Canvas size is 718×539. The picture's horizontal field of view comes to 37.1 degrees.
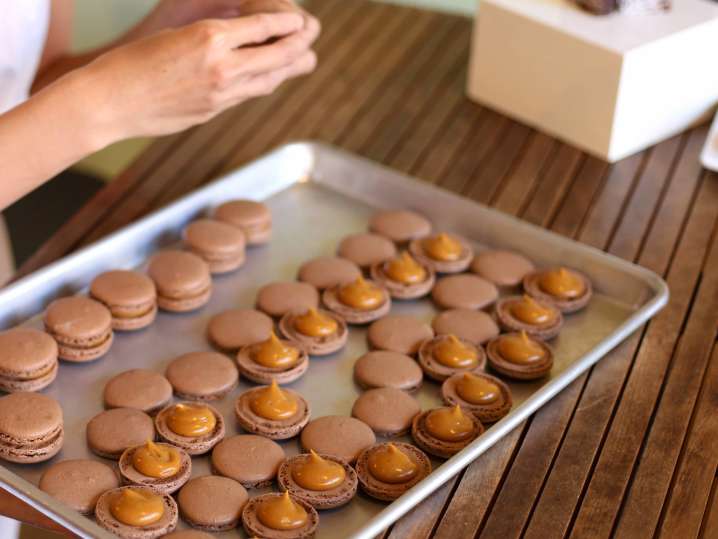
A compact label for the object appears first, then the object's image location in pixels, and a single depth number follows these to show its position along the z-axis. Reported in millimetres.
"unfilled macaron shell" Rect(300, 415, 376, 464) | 1025
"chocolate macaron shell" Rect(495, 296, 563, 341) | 1210
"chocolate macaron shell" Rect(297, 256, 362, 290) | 1303
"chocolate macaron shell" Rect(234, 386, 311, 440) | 1057
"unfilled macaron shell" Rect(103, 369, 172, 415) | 1090
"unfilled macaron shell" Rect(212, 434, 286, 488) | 1000
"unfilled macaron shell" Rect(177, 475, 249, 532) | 942
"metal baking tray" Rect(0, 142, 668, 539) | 1000
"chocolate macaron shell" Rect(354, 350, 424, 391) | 1137
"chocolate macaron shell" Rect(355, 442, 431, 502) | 973
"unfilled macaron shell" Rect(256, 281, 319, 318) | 1253
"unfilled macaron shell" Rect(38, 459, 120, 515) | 947
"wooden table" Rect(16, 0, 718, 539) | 964
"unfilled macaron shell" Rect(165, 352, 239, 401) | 1119
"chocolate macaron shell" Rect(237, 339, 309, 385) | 1140
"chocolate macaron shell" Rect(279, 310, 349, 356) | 1190
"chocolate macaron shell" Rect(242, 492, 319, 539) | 914
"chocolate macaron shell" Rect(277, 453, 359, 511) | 959
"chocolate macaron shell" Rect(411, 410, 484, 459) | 1025
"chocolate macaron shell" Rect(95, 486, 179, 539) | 905
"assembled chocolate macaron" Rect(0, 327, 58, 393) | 1100
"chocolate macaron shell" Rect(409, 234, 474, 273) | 1336
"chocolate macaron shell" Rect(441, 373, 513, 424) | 1080
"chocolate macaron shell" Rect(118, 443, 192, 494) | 972
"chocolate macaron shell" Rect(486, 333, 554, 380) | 1145
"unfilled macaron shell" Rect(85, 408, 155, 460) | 1028
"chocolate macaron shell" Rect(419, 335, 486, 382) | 1145
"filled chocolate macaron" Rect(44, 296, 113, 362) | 1162
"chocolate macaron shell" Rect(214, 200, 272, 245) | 1375
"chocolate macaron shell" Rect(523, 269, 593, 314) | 1260
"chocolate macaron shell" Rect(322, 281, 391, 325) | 1242
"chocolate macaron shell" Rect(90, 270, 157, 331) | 1215
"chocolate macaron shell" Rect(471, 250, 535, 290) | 1312
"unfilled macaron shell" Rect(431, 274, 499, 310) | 1274
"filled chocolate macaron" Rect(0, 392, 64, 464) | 1014
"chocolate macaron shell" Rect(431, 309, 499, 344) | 1211
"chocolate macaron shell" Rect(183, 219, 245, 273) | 1323
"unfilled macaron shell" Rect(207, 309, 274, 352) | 1197
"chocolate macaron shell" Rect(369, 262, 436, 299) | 1290
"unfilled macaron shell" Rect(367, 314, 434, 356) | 1197
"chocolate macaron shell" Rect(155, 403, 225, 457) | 1031
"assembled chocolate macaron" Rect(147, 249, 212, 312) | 1255
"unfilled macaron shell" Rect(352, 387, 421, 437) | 1069
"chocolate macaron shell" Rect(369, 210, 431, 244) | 1398
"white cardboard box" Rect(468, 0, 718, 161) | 1512
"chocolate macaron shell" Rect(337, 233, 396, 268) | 1352
